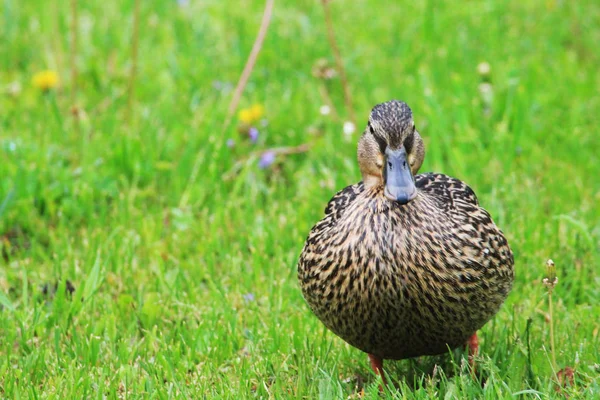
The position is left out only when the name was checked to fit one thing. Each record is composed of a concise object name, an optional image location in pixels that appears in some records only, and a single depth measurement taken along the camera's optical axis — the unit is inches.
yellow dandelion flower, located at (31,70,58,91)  501.7
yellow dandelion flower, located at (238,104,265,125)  472.4
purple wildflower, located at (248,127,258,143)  457.7
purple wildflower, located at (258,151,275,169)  442.6
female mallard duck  272.8
